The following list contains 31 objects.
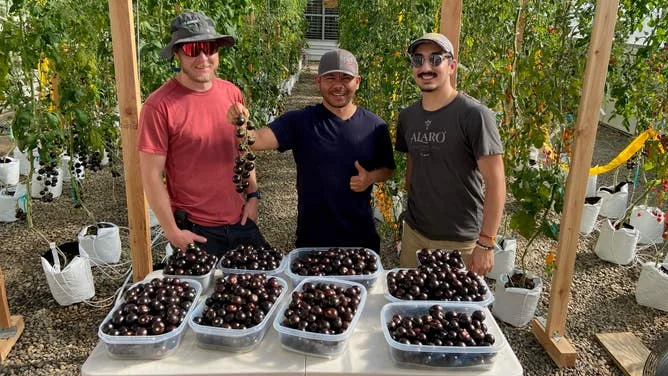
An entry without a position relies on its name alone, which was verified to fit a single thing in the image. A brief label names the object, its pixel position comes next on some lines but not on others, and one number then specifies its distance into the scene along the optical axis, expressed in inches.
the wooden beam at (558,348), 119.0
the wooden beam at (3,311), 119.5
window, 765.3
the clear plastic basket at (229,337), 63.4
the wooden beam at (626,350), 119.4
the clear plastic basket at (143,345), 61.1
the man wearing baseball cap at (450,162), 89.7
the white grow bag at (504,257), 160.9
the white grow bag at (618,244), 171.6
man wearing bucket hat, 89.2
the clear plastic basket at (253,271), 79.4
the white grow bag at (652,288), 145.5
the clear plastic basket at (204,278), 76.5
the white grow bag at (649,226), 190.7
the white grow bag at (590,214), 193.6
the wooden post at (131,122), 91.3
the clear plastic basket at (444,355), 61.7
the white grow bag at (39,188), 214.5
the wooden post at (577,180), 97.9
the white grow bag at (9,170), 214.4
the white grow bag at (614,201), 209.8
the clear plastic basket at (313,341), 63.1
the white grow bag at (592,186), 225.8
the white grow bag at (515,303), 134.0
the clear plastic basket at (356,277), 78.9
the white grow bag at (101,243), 158.2
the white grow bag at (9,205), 191.2
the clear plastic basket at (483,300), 72.3
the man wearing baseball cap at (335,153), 96.6
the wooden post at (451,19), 111.7
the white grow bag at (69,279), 135.2
